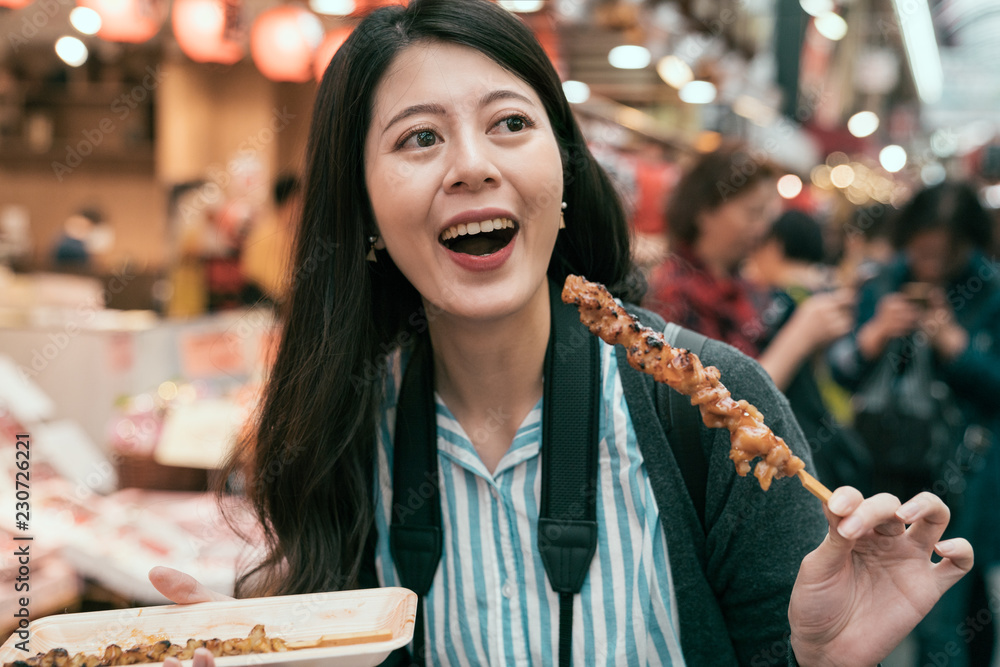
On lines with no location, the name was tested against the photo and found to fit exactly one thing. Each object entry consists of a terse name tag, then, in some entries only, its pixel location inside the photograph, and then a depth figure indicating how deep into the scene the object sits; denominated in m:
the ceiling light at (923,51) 16.72
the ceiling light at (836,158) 27.44
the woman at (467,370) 1.67
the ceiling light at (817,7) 12.77
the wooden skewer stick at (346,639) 1.35
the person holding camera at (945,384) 3.86
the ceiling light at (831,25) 13.54
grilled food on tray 1.41
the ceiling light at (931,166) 23.74
